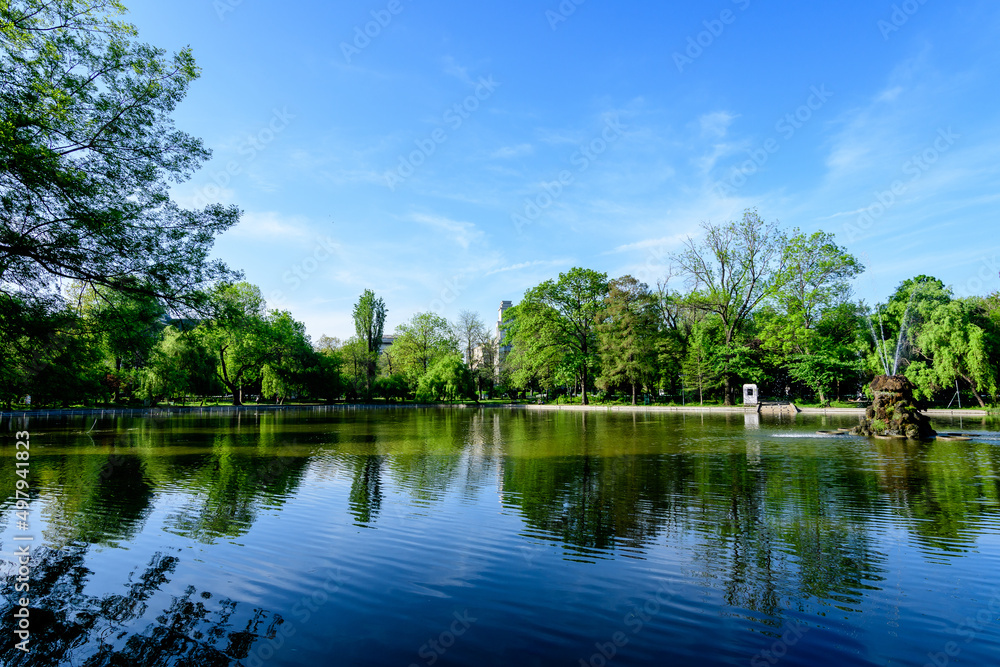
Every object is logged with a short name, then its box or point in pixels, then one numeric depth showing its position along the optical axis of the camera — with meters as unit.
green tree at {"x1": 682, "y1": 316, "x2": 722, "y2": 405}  45.34
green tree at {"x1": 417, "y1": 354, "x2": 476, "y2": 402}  62.78
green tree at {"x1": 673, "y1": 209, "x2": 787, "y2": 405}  44.12
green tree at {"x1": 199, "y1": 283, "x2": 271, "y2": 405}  50.12
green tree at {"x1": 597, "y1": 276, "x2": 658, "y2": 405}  47.25
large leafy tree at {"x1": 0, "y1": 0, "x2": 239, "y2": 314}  7.68
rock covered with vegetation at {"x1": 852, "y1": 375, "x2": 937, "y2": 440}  19.81
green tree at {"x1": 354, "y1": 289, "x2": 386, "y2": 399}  65.56
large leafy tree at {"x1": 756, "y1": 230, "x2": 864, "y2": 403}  42.34
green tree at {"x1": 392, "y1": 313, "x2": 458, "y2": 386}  74.62
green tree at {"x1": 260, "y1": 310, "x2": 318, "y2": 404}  53.44
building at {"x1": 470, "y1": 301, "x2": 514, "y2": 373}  73.81
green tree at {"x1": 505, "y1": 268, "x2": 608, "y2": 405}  52.88
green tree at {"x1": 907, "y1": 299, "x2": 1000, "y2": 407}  31.50
